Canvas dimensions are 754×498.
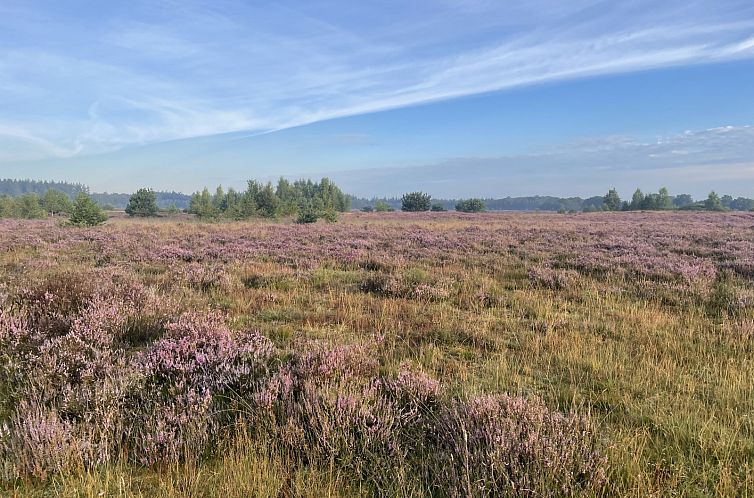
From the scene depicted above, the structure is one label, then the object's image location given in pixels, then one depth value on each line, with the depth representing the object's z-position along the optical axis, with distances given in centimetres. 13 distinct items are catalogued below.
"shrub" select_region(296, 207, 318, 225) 3662
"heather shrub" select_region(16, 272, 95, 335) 503
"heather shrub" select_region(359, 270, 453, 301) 795
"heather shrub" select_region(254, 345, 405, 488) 269
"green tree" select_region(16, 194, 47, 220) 5556
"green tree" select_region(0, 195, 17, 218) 5812
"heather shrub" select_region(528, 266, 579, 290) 911
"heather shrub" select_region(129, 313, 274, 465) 279
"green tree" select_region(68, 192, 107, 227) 2822
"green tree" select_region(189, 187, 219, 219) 4259
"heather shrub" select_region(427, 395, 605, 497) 234
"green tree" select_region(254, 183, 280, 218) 4538
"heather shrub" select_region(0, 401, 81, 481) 251
